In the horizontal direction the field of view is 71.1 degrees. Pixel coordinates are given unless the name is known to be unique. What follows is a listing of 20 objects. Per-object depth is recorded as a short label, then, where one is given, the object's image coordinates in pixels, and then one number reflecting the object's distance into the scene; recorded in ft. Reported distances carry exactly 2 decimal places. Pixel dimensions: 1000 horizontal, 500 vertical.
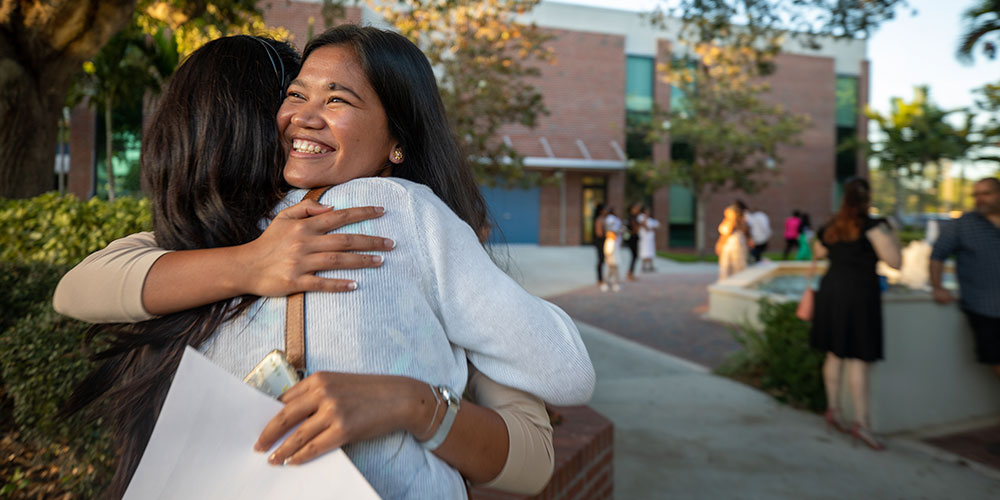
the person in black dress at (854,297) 16.24
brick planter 9.79
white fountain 16.84
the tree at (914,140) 88.12
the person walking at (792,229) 69.77
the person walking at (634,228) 54.49
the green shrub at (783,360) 18.92
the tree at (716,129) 79.30
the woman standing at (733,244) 43.55
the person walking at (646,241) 59.79
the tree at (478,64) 40.78
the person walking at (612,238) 45.29
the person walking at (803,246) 64.05
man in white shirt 61.05
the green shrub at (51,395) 6.90
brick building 89.61
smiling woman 3.43
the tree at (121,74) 44.19
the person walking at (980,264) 16.66
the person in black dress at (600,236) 47.37
